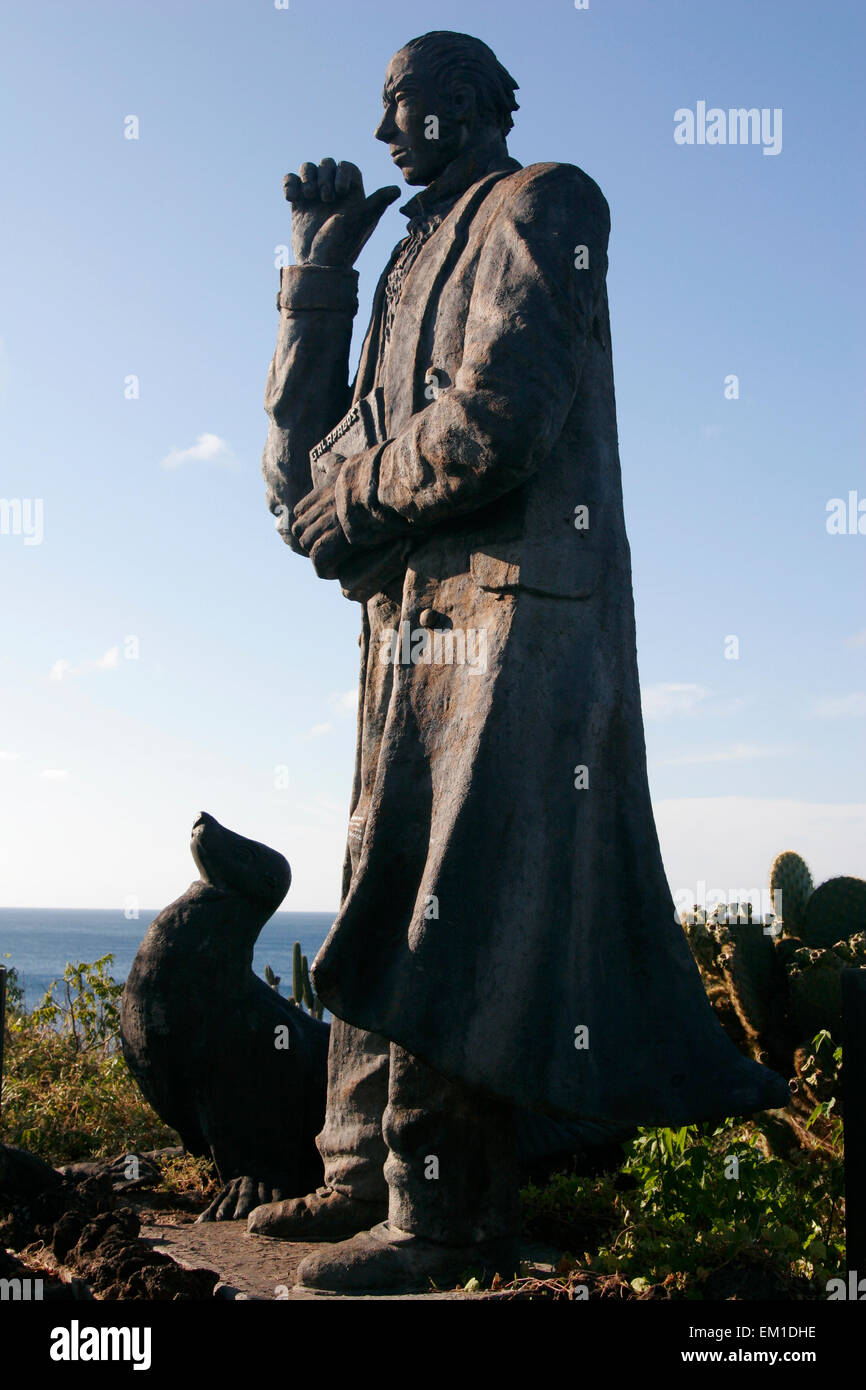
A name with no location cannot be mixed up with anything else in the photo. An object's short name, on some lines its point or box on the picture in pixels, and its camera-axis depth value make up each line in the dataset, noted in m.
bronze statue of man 3.53
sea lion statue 4.60
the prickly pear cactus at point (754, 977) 6.44
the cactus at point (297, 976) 9.18
